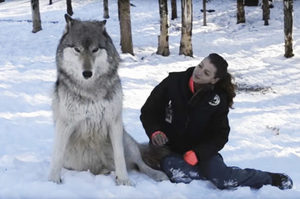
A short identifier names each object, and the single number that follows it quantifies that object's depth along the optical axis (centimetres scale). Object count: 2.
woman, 400
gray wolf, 361
